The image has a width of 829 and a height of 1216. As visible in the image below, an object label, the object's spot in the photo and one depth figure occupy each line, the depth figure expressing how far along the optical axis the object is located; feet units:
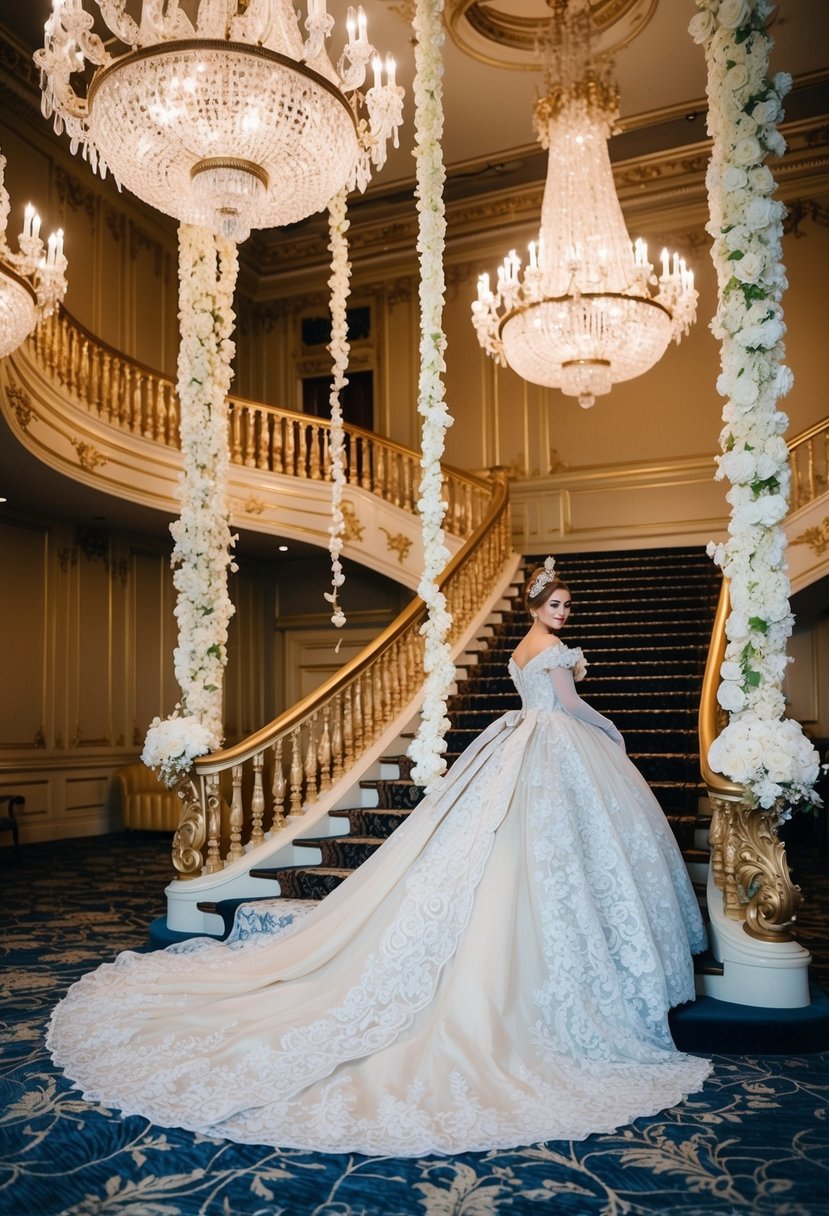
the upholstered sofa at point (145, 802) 33.01
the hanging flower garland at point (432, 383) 11.22
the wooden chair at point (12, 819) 26.43
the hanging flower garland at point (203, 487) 17.47
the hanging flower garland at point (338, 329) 15.29
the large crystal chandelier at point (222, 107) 11.82
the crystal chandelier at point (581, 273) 23.59
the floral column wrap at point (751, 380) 11.94
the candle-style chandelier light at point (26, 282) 18.54
